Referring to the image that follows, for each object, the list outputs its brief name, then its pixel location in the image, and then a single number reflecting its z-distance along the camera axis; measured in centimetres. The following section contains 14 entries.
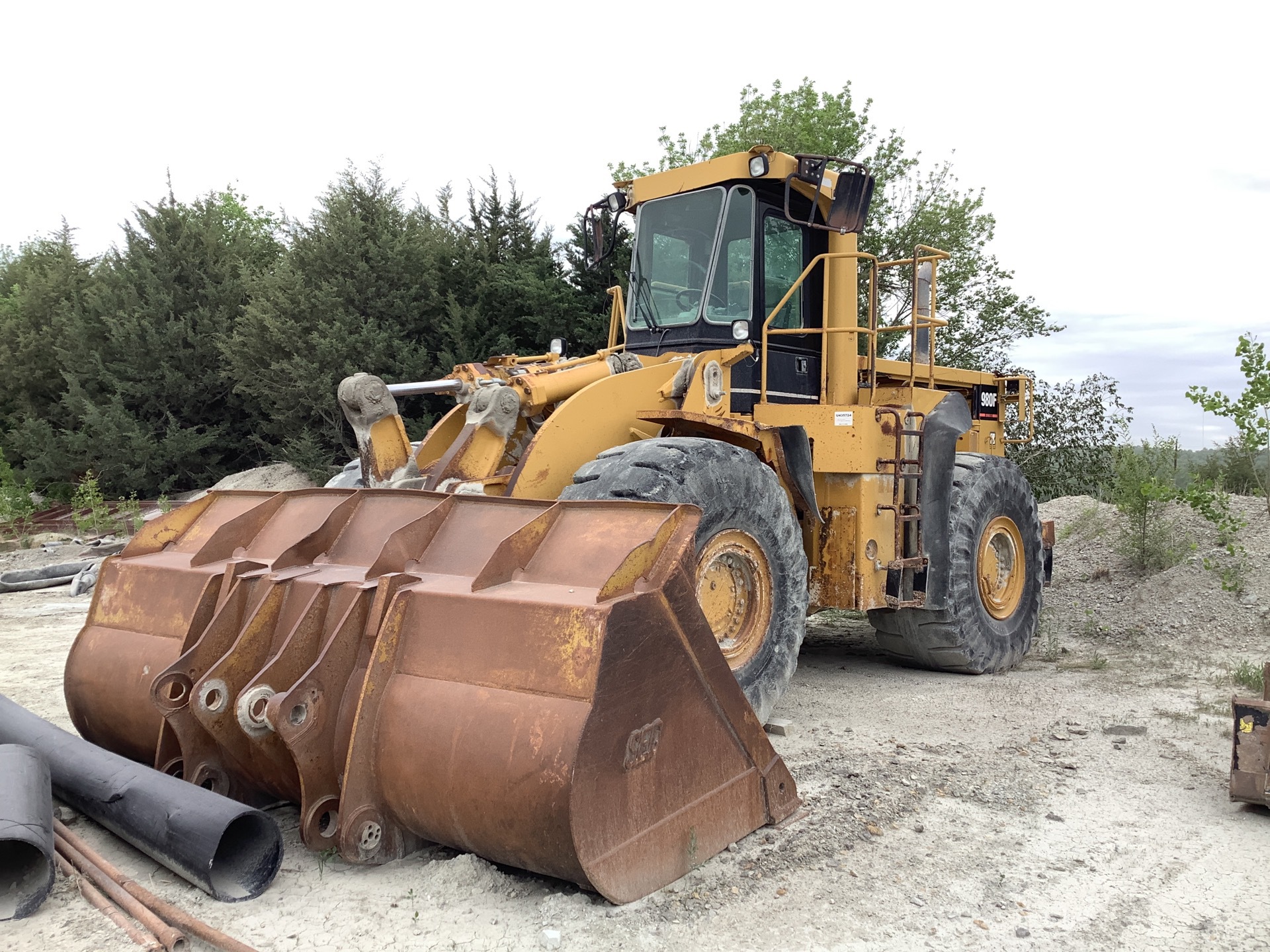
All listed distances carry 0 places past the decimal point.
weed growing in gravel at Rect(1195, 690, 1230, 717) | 562
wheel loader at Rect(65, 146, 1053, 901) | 312
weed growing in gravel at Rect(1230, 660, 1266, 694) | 610
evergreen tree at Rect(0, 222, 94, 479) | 2295
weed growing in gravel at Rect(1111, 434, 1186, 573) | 916
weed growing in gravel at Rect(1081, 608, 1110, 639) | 816
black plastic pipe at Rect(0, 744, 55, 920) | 300
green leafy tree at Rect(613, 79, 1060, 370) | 2000
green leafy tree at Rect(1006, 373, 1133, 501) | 1602
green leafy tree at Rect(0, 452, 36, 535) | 1929
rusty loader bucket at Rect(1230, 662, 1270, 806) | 402
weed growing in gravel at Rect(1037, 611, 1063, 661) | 762
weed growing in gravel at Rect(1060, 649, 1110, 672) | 702
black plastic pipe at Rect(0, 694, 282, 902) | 317
